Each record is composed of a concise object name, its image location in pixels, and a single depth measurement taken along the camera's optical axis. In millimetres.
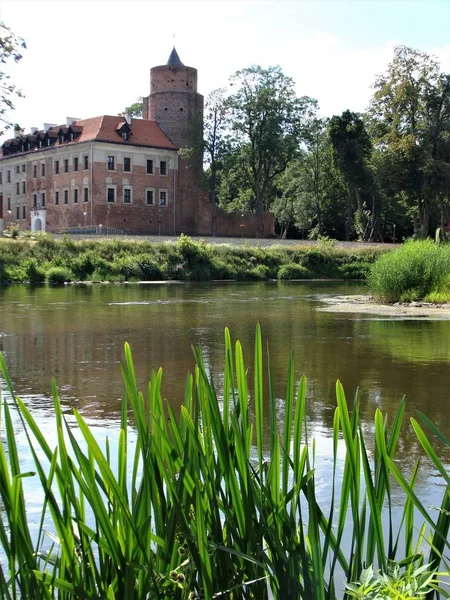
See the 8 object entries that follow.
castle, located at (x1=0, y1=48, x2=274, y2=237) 63000
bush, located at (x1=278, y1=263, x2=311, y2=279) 47062
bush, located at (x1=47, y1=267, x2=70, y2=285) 38406
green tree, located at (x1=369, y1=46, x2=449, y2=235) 51531
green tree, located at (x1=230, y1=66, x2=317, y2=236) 59844
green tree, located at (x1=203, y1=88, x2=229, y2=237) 61406
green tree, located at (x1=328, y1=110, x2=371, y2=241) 56219
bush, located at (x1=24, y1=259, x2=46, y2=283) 38500
